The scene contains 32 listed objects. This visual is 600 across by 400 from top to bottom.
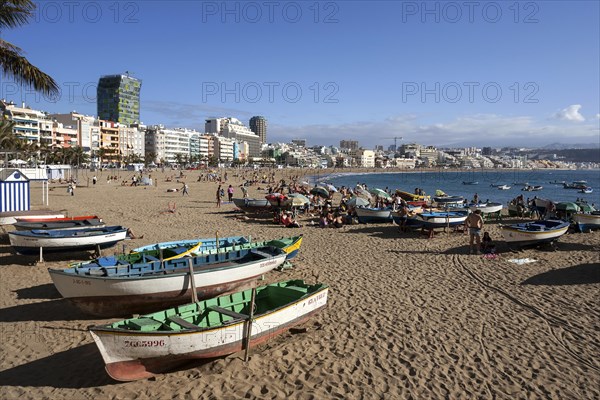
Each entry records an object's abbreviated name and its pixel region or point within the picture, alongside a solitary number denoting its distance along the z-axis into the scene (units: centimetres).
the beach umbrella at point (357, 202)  2369
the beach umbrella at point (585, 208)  2356
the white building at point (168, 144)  13425
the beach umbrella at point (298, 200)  2402
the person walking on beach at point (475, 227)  1502
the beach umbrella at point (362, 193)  3404
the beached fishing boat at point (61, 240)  1270
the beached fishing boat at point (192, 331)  642
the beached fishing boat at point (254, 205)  2473
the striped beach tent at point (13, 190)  1942
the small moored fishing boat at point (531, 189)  6347
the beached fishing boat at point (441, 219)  1911
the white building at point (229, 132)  19438
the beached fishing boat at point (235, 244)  1291
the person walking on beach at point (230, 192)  3392
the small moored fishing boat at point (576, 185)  7344
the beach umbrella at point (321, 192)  3391
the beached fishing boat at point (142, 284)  870
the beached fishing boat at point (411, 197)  3362
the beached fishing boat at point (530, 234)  1543
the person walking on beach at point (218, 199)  2978
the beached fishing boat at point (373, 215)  2250
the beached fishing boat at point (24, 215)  1616
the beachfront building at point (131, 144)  11294
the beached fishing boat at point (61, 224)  1449
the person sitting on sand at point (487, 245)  1558
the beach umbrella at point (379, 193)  3294
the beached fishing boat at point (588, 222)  1973
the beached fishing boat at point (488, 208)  2495
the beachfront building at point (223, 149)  16350
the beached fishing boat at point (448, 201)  3201
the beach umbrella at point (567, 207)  2337
